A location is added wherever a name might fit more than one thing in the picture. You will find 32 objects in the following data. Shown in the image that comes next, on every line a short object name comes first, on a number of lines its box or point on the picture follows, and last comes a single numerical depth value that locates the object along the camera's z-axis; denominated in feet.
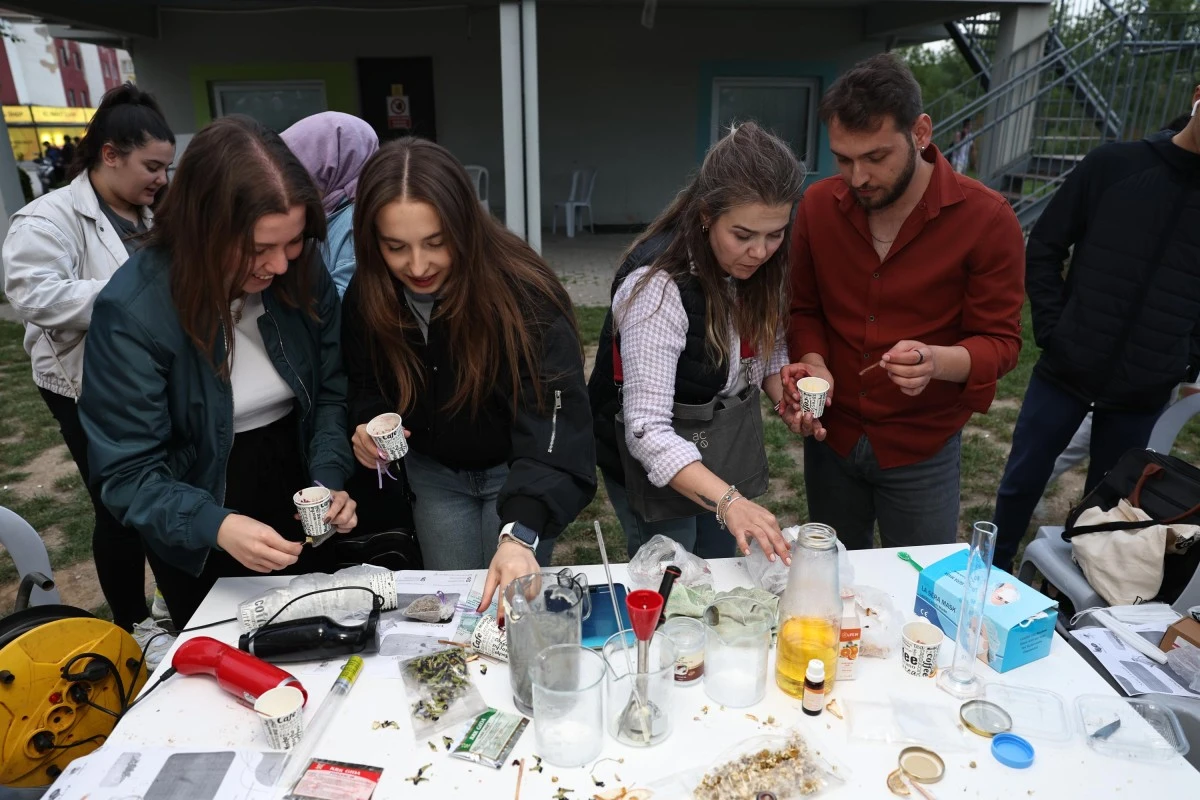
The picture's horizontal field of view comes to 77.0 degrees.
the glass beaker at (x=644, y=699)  4.29
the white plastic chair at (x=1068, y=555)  7.56
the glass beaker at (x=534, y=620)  4.44
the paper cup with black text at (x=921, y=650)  4.77
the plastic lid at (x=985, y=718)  4.38
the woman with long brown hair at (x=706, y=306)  5.72
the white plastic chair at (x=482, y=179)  30.14
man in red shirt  6.32
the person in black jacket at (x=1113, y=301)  8.30
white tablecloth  4.05
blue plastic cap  4.14
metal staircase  22.99
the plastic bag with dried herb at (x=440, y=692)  4.47
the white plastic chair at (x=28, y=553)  6.23
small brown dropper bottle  4.42
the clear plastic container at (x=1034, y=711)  4.39
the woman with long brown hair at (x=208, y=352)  5.22
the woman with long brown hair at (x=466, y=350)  5.48
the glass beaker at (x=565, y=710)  4.18
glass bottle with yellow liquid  4.58
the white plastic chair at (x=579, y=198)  32.78
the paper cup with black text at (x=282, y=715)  4.16
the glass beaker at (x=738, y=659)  4.59
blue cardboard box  4.85
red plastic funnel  4.08
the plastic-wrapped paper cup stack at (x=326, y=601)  5.25
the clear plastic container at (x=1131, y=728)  4.26
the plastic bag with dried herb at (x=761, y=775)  3.99
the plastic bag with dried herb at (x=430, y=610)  5.39
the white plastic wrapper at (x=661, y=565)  5.63
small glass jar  4.68
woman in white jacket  8.10
